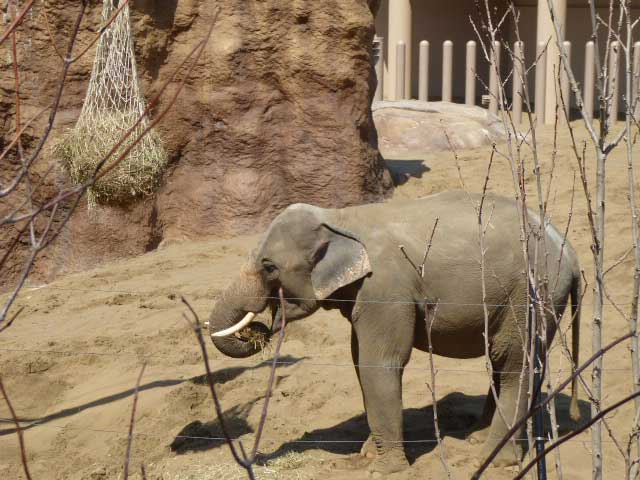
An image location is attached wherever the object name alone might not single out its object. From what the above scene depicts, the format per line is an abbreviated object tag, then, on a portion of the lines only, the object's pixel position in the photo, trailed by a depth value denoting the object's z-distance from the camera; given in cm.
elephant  924
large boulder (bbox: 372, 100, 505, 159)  2180
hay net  1557
